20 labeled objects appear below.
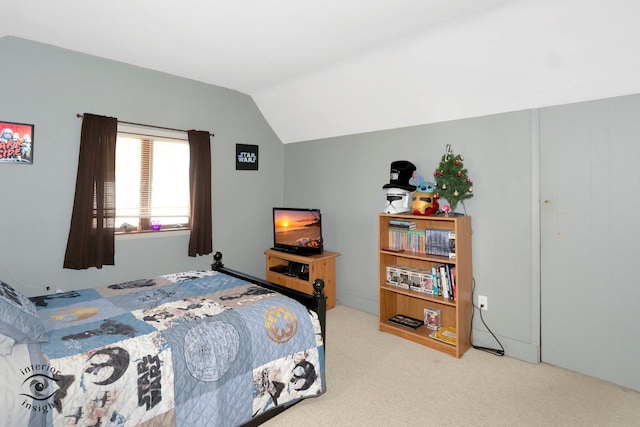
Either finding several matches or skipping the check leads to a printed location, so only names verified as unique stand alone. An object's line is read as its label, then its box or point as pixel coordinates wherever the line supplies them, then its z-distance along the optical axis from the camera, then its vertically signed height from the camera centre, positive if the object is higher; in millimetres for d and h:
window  3617 +364
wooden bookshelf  2975 -731
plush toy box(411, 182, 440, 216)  3234 +150
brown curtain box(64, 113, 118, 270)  3203 +154
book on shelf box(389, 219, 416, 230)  3488 -79
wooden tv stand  4023 -698
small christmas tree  3053 +320
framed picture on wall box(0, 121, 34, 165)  2885 +623
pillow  1546 -507
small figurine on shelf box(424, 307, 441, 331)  3309 -991
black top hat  3397 +420
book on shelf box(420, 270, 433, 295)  3242 -632
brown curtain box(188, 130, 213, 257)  3975 +283
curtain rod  3248 +971
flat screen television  4142 -184
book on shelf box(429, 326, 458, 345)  3030 -1093
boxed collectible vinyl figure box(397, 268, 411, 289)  3436 -640
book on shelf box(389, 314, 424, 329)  3384 -1070
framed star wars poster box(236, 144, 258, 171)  4492 +794
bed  1474 -706
